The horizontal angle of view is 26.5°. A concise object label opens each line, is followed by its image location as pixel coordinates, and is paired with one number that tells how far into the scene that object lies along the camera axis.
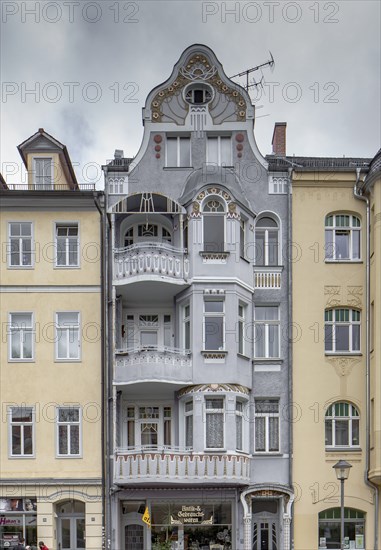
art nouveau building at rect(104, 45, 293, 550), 27.19
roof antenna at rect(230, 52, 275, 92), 30.79
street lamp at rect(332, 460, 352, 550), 22.47
